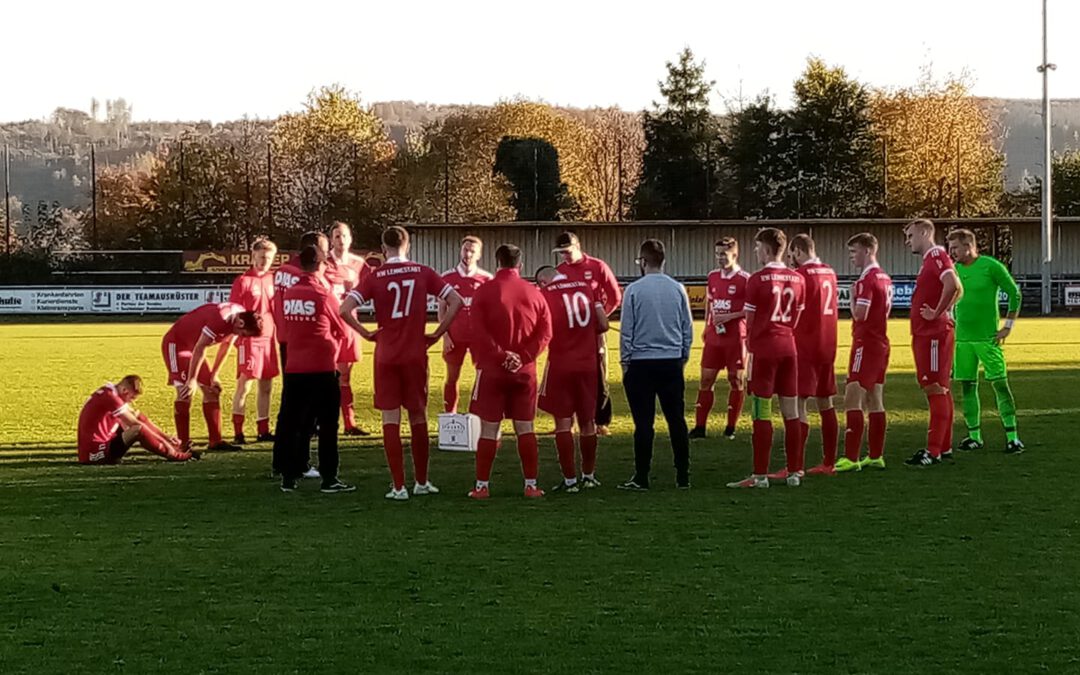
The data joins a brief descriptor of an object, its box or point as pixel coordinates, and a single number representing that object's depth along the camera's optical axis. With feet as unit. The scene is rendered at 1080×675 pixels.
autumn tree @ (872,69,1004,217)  248.93
